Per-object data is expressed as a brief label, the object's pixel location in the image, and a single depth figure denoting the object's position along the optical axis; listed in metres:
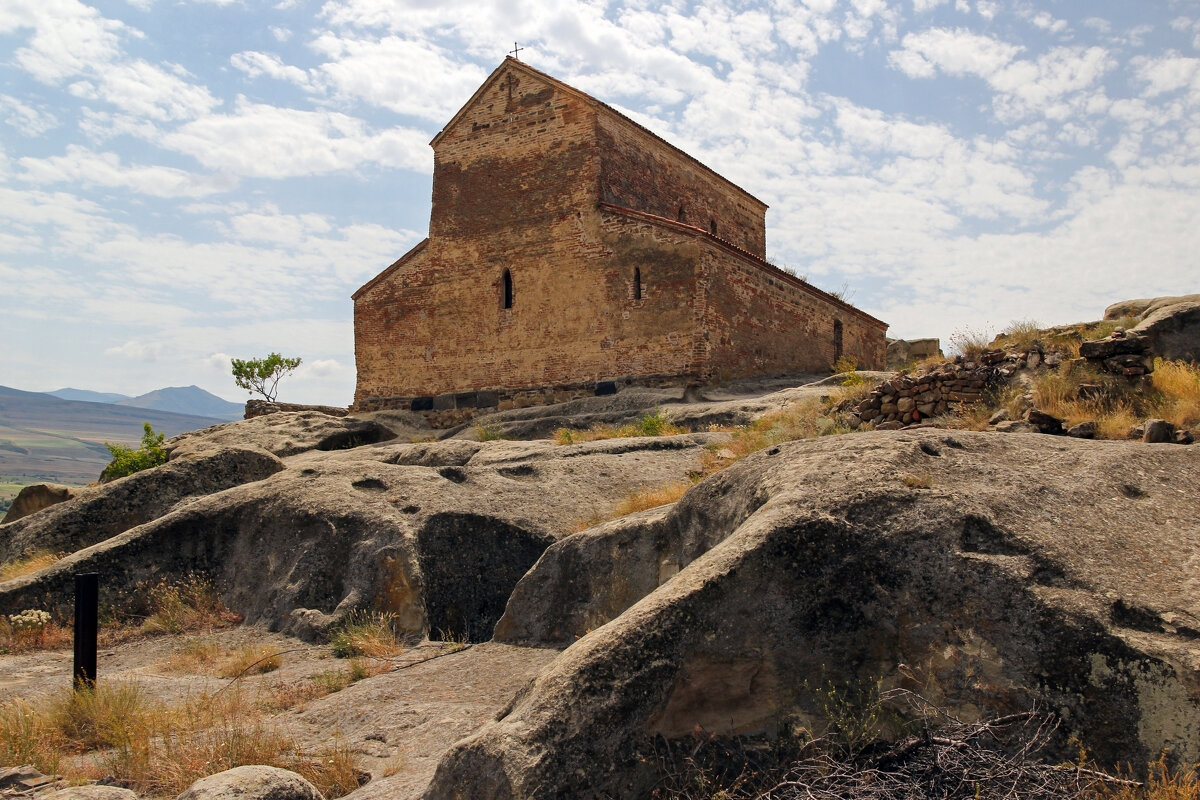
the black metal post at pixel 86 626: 7.33
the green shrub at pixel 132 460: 17.28
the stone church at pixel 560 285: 18.50
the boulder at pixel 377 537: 9.30
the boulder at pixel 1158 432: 7.54
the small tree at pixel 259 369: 37.62
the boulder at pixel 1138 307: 10.31
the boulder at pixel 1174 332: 9.39
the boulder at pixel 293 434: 18.05
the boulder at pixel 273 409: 23.14
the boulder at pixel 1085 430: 8.26
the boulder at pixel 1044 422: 8.68
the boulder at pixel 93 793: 5.15
